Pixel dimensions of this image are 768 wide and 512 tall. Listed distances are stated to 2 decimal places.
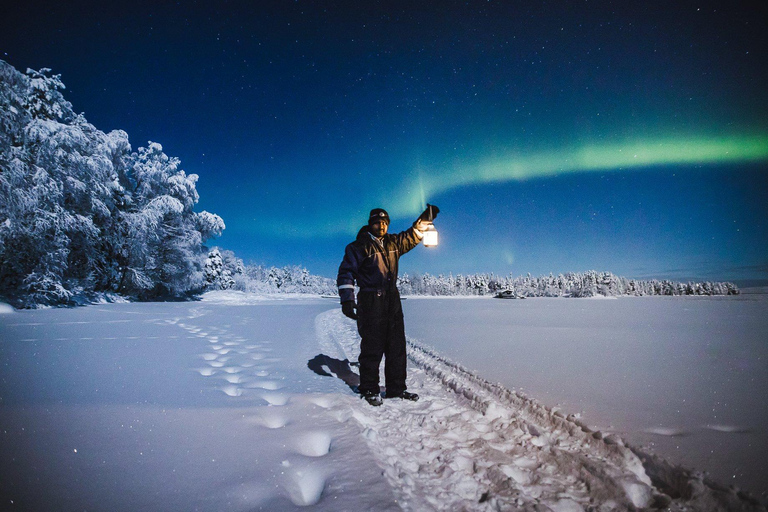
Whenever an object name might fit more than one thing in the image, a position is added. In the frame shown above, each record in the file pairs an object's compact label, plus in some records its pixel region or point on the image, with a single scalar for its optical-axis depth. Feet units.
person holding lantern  10.65
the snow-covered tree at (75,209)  39.14
